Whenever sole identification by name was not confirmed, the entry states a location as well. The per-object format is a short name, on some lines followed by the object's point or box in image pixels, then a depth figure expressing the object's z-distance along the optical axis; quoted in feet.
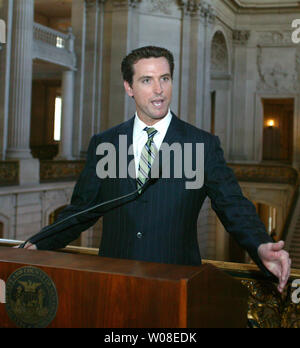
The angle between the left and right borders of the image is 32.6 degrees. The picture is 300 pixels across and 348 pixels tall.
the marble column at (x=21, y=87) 48.47
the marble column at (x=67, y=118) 63.77
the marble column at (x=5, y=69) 47.11
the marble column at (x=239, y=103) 87.20
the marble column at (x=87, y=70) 64.03
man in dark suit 7.79
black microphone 7.63
